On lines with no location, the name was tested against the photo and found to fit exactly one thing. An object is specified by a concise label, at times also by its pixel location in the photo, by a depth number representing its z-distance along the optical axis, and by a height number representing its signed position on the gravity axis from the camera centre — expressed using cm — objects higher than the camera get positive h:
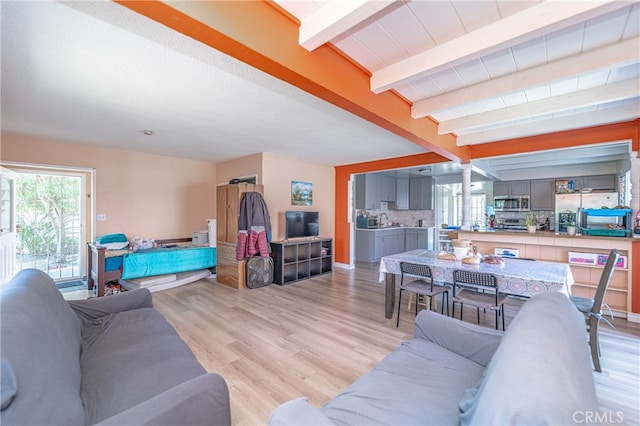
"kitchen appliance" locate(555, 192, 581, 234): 547 +11
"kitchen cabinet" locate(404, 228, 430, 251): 749 -75
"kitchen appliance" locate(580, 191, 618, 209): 503 +27
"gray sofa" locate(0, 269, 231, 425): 94 -76
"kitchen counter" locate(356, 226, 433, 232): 681 -42
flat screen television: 505 -24
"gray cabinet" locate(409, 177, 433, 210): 758 +56
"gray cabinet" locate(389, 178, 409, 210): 796 +56
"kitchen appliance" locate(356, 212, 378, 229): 695 -25
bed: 400 -85
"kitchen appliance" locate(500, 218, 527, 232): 679 -31
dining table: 229 -57
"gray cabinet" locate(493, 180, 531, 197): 672 +66
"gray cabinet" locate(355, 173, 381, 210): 690 +58
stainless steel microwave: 668 +25
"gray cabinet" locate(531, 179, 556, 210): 637 +46
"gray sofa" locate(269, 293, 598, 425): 78 -76
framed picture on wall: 564 +41
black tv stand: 486 -91
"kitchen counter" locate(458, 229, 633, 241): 322 -30
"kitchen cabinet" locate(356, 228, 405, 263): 677 -83
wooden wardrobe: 457 -36
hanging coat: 450 -26
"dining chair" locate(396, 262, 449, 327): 287 -85
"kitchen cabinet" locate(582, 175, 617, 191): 576 +70
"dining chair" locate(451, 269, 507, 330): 250 -72
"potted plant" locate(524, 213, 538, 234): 380 -20
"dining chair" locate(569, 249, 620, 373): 213 -83
